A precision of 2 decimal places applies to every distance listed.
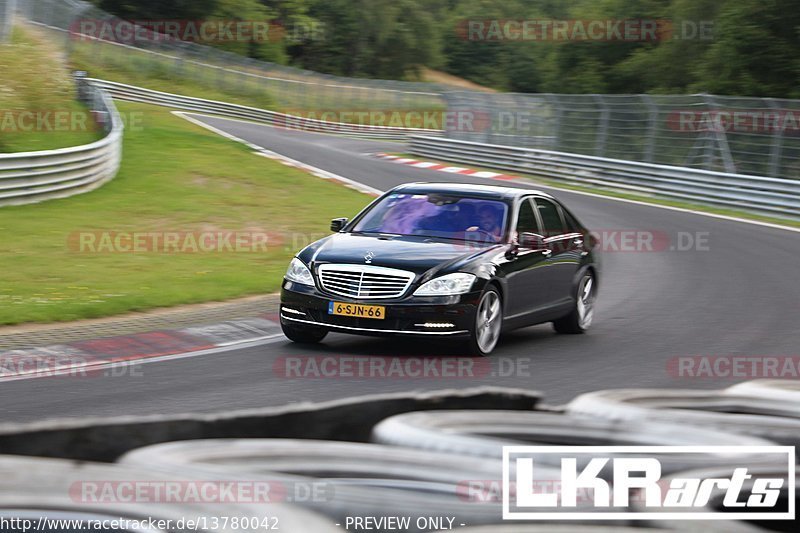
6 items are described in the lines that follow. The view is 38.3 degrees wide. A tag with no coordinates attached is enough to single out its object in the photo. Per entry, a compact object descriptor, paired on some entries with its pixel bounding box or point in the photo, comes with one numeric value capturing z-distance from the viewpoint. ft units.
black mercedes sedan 32.45
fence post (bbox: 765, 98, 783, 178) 86.94
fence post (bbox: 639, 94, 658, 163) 99.71
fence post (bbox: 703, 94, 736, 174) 92.89
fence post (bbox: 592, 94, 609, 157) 105.25
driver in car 35.73
